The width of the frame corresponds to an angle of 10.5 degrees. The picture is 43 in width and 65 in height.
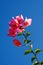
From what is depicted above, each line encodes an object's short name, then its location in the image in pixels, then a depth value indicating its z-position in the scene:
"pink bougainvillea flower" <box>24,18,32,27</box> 0.96
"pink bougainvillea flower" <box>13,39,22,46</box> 0.95
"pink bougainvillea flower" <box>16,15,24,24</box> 0.98
